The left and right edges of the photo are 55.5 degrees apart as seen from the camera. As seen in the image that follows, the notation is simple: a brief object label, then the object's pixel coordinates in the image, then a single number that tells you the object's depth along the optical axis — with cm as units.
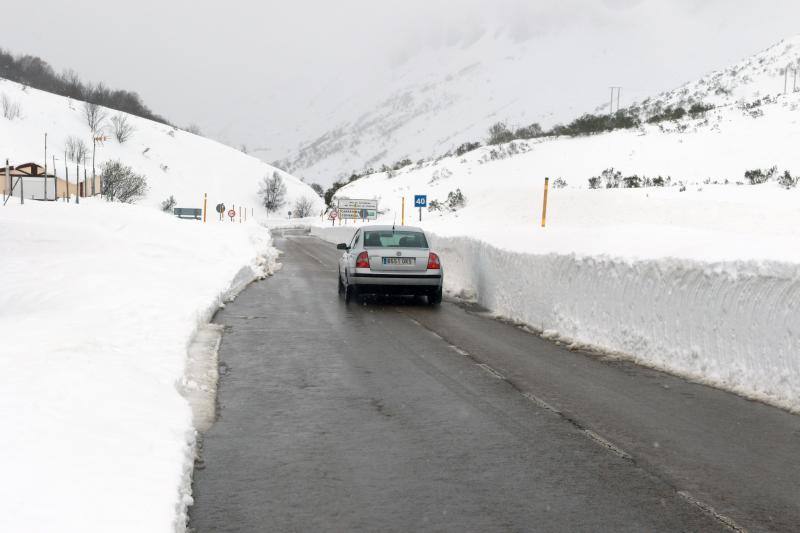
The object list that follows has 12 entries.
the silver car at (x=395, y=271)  1448
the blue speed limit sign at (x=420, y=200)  3362
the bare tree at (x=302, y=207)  14662
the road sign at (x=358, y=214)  6397
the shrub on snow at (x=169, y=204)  12162
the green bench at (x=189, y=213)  7584
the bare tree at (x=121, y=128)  14162
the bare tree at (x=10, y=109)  12850
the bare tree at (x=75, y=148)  12185
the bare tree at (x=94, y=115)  13988
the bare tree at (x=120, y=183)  9874
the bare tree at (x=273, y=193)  14725
